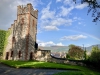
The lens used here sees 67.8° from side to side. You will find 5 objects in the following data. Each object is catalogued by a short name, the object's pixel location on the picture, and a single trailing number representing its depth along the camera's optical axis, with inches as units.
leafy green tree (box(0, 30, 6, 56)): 919.1
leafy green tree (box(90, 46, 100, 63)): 806.0
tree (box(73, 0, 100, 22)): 259.1
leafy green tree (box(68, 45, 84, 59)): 1504.2
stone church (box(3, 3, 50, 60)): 818.5
